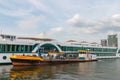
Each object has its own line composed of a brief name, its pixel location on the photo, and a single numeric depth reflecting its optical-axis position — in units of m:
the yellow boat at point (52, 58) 28.59
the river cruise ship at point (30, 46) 31.69
